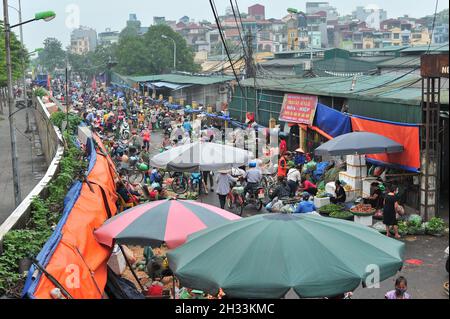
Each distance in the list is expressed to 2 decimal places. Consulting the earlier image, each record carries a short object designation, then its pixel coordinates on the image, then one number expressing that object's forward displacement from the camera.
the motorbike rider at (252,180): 16.06
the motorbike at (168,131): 30.53
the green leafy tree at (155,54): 81.88
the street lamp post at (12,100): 16.09
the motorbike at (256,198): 16.05
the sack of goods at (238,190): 16.03
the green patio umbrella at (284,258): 6.01
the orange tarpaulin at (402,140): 14.84
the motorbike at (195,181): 18.61
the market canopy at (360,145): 15.18
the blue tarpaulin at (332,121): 19.00
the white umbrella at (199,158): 14.48
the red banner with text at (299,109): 22.61
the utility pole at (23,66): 37.13
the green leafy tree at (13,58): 43.15
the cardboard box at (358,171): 16.84
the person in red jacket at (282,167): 18.38
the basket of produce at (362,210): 13.88
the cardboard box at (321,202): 15.84
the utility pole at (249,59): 32.82
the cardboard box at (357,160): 16.81
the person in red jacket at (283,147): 22.55
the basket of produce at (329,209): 14.77
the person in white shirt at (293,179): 16.14
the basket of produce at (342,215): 14.10
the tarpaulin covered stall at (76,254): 7.71
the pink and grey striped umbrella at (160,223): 8.37
